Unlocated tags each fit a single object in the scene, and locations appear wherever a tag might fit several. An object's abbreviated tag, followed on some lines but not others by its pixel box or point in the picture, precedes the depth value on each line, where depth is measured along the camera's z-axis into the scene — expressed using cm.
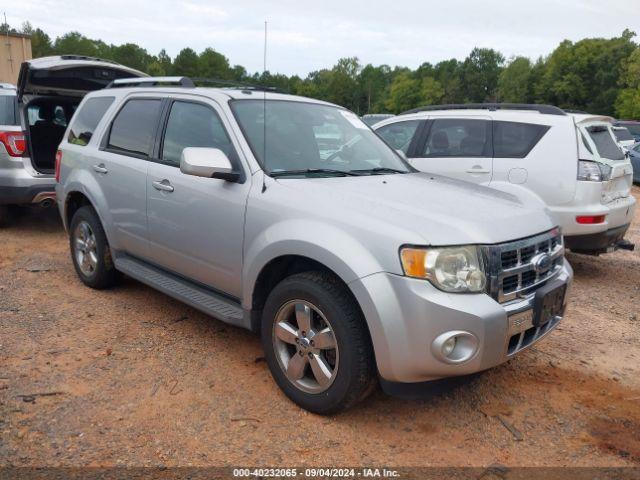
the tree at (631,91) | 5416
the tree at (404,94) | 10031
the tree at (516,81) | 8012
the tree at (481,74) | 9569
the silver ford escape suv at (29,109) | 653
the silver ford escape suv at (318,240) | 268
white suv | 552
